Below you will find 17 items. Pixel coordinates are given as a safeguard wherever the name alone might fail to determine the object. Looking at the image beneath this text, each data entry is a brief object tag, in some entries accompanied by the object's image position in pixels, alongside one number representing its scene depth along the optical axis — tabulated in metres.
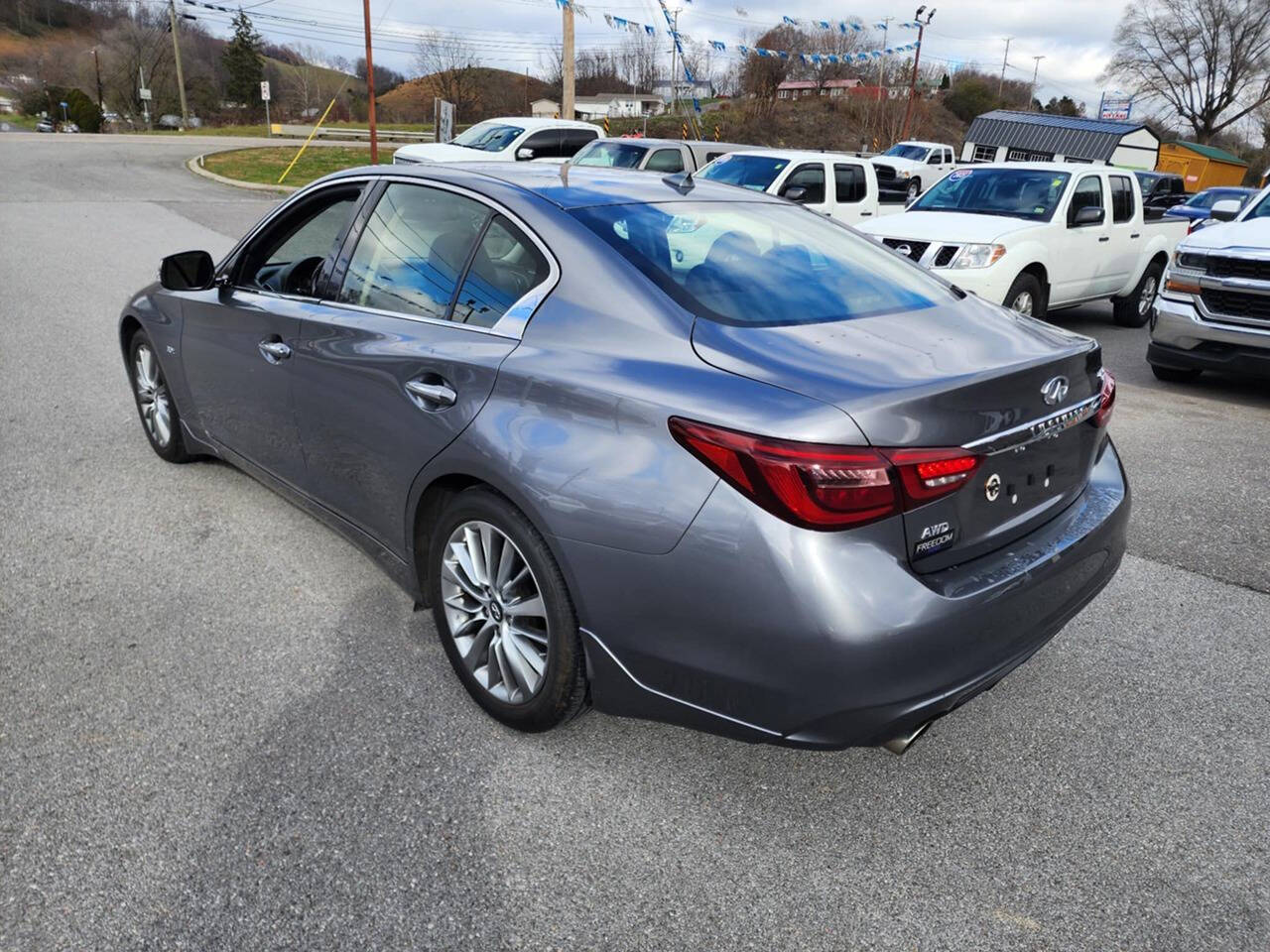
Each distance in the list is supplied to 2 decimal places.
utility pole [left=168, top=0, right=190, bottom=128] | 56.56
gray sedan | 2.07
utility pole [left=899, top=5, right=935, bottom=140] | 46.66
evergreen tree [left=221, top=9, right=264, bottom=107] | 94.06
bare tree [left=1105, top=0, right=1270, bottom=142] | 65.12
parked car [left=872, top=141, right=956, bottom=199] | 24.68
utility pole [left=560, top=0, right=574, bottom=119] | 24.34
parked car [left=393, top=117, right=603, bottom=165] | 18.70
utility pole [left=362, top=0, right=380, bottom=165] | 22.53
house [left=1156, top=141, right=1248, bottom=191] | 51.22
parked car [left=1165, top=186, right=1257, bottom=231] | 19.35
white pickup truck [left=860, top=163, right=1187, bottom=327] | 8.58
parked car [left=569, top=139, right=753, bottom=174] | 15.15
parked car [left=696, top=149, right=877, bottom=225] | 12.43
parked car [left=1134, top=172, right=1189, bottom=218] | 16.03
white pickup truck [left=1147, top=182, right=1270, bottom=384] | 6.79
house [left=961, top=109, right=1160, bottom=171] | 34.72
